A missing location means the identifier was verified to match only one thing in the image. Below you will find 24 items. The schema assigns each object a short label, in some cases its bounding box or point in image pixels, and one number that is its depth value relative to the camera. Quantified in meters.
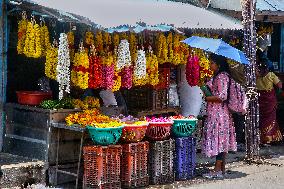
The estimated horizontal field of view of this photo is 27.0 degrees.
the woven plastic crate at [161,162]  9.85
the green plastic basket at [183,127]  10.21
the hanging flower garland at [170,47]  11.41
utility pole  11.85
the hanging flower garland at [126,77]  10.34
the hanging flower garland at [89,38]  10.03
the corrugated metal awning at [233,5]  13.30
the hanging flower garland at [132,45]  10.80
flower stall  9.27
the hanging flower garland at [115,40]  10.48
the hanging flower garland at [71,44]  9.85
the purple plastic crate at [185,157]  10.23
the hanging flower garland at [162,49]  11.25
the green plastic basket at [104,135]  8.99
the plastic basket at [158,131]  9.83
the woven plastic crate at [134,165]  9.41
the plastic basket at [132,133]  9.40
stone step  9.06
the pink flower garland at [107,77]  9.95
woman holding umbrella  10.38
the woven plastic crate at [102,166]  9.02
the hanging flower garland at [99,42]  10.20
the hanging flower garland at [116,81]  10.09
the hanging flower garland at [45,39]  9.64
